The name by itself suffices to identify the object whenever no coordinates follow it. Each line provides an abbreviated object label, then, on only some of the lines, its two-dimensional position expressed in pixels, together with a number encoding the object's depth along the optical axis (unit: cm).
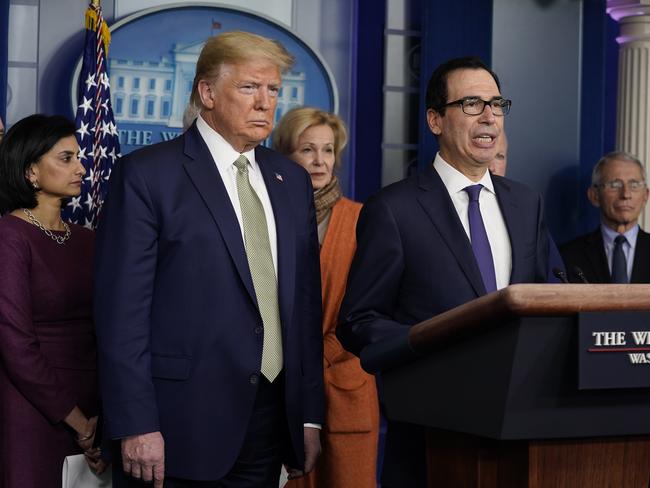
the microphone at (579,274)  195
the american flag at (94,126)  414
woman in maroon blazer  325
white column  559
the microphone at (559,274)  211
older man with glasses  484
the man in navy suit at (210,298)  238
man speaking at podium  231
